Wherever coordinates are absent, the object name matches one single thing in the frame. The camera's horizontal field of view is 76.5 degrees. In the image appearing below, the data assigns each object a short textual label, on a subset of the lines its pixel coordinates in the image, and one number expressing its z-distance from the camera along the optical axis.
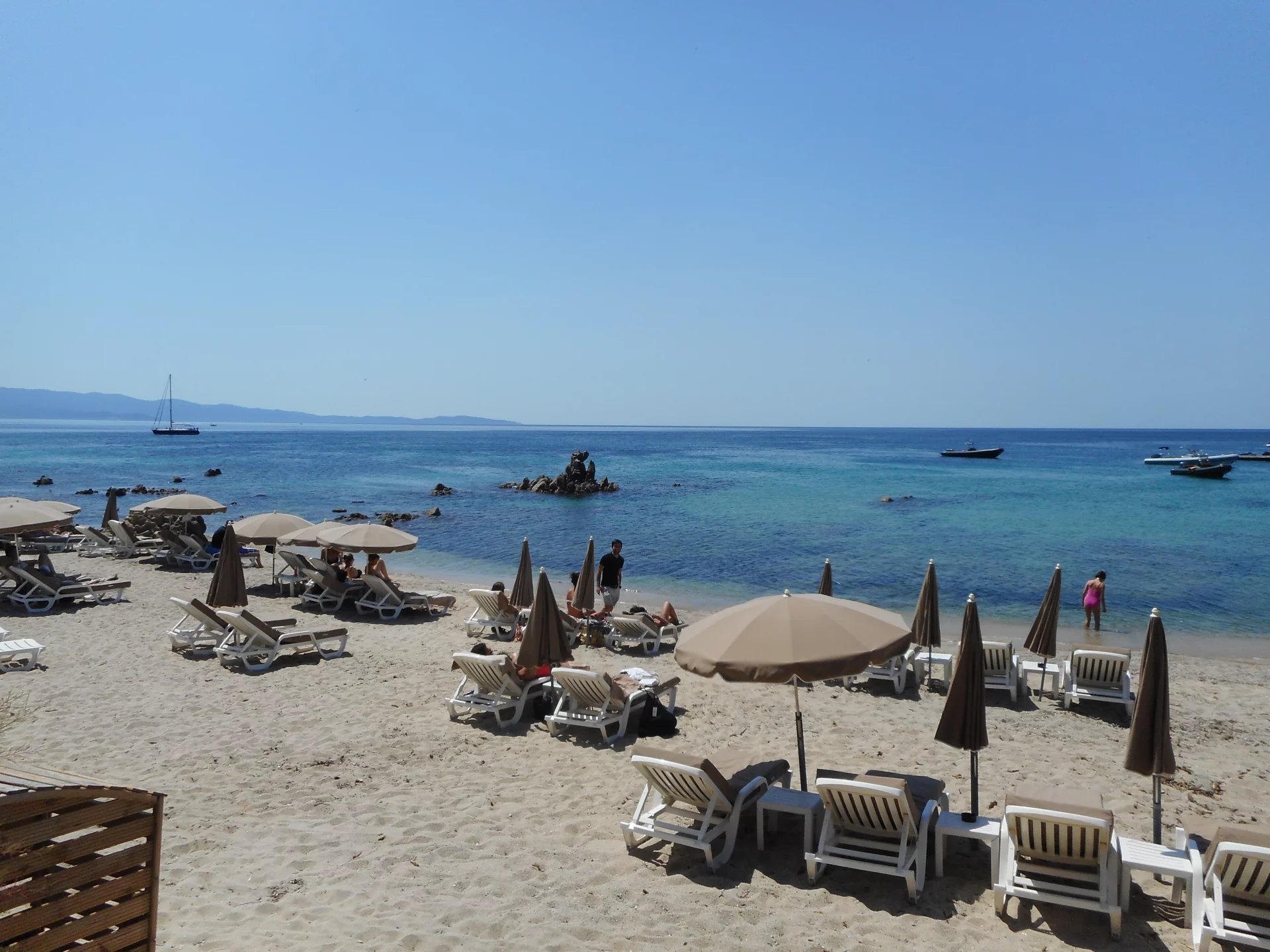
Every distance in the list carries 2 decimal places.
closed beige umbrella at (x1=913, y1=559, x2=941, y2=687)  10.39
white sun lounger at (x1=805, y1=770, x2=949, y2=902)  5.45
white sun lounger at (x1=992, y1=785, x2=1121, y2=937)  5.03
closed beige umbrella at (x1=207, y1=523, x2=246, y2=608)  12.97
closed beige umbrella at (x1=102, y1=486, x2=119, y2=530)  23.48
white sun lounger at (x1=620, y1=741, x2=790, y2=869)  5.95
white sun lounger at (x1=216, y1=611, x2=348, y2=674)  10.95
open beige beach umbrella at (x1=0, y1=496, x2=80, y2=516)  16.30
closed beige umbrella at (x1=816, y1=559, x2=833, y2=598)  11.60
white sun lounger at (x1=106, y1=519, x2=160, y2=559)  20.81
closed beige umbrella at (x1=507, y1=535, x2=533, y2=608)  13.63
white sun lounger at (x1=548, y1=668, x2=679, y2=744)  8.69
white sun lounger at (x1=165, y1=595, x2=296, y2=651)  11.51
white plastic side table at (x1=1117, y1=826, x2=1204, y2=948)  4.99
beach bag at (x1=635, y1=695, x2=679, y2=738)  9.03
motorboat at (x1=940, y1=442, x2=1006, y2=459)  100.94
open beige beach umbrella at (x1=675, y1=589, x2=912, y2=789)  5.68
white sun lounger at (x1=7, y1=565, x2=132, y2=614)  14.38
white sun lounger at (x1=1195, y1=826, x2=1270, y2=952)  4.71
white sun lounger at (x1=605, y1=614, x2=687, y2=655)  13.26
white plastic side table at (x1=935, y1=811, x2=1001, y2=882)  5.61
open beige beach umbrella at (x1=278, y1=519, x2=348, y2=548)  15.09
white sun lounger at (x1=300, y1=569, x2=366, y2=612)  15.21
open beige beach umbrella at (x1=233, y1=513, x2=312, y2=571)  15.55
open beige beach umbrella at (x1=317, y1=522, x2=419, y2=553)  13.94
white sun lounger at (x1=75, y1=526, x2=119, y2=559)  21.45
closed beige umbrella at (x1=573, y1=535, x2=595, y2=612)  13.54
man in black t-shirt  14.10
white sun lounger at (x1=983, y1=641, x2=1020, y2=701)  10.55
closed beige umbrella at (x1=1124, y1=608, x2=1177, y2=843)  5.63
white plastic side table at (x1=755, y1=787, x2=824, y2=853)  5.98
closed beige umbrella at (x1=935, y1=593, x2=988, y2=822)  5.78
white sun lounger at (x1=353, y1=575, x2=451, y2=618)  14.73
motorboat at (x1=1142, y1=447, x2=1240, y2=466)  75.44
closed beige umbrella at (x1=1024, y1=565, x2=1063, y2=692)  10.92
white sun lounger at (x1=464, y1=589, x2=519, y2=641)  13.91
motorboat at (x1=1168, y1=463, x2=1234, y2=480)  68.44
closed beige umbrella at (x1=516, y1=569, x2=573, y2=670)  9.11
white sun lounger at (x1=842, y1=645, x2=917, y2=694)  10.78
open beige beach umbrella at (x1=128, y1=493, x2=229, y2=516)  18.14
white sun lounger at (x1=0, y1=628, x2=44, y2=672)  10.38
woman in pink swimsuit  15.98
